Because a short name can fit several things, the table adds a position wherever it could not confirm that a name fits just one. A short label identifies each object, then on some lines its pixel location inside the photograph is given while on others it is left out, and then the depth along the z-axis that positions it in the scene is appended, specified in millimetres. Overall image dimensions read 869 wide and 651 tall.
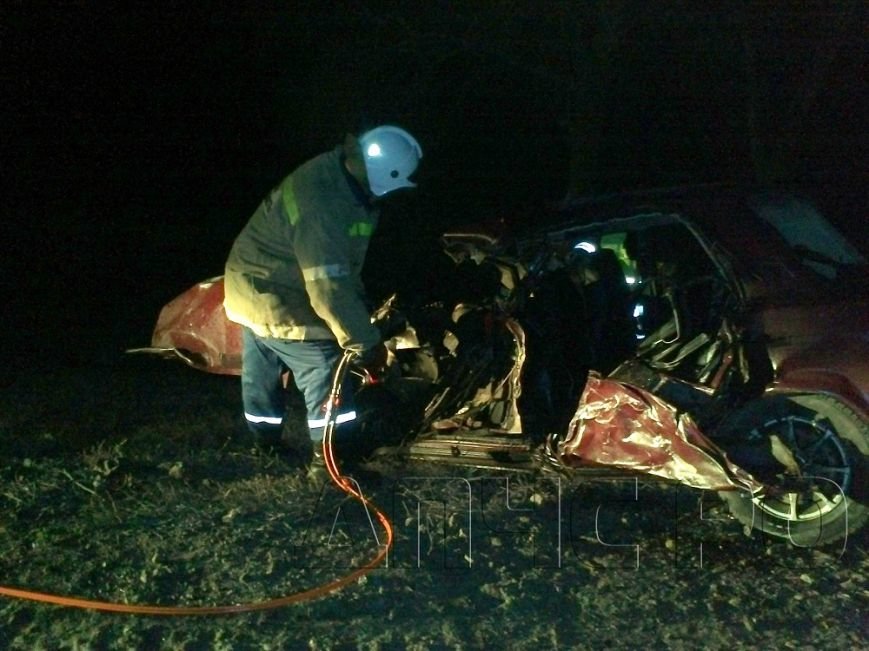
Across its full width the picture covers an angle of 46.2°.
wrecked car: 4312
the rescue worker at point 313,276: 4488
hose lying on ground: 3730
